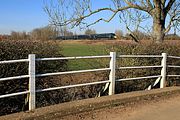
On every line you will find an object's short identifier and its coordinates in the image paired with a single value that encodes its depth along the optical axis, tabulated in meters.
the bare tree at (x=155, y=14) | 9.67
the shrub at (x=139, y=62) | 6.09
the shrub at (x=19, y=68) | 3.90
